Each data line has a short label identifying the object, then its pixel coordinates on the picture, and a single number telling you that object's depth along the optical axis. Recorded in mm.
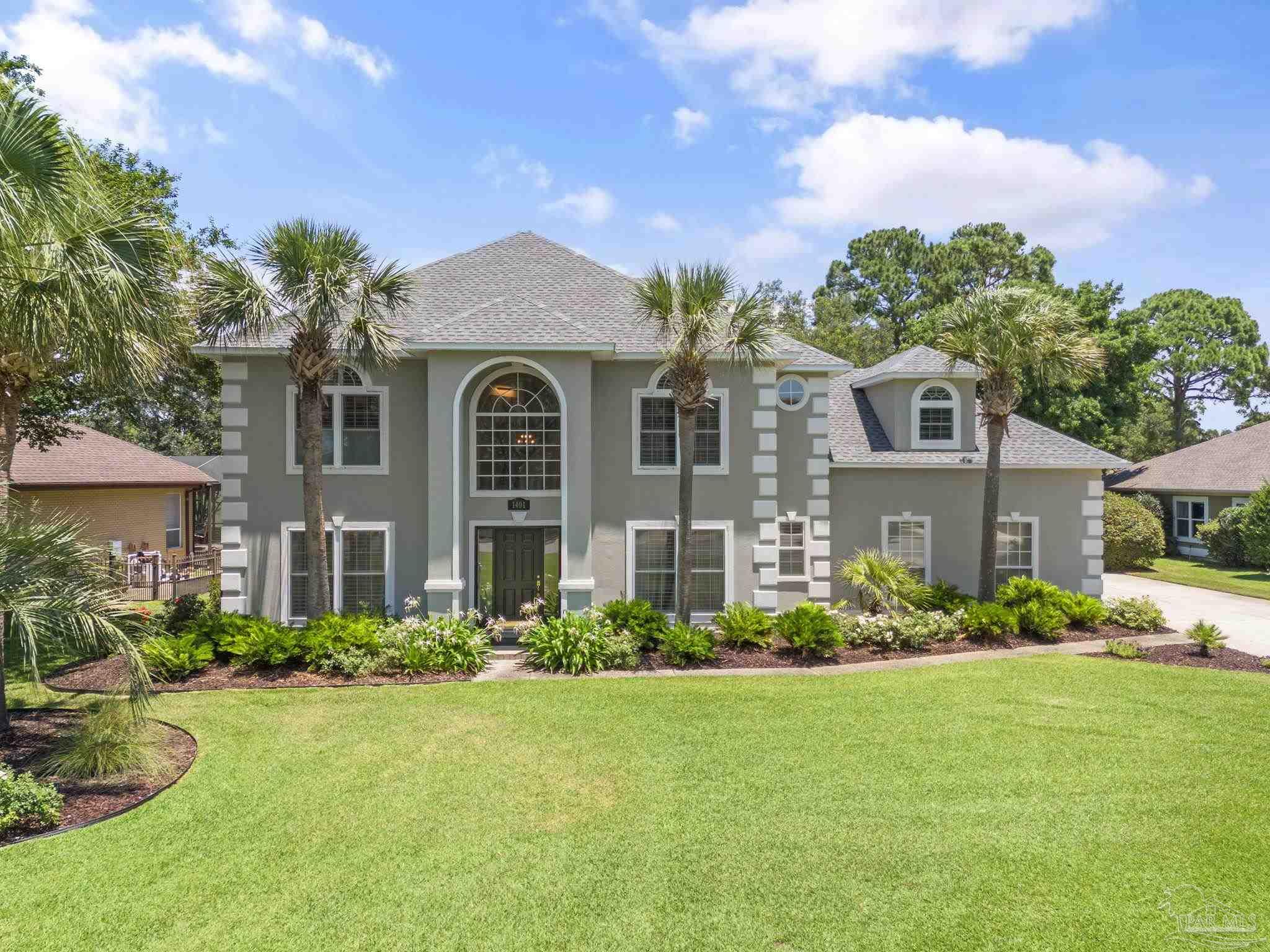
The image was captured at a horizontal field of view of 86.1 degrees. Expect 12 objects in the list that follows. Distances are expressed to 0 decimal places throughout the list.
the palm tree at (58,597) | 6621
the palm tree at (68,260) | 6961
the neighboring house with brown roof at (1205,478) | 27219
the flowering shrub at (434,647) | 11570
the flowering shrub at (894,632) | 13398
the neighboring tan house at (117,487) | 22109
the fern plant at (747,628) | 13000
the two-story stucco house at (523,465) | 13344
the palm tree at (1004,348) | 14492
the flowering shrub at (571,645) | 11844
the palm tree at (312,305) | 11484
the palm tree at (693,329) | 12242
